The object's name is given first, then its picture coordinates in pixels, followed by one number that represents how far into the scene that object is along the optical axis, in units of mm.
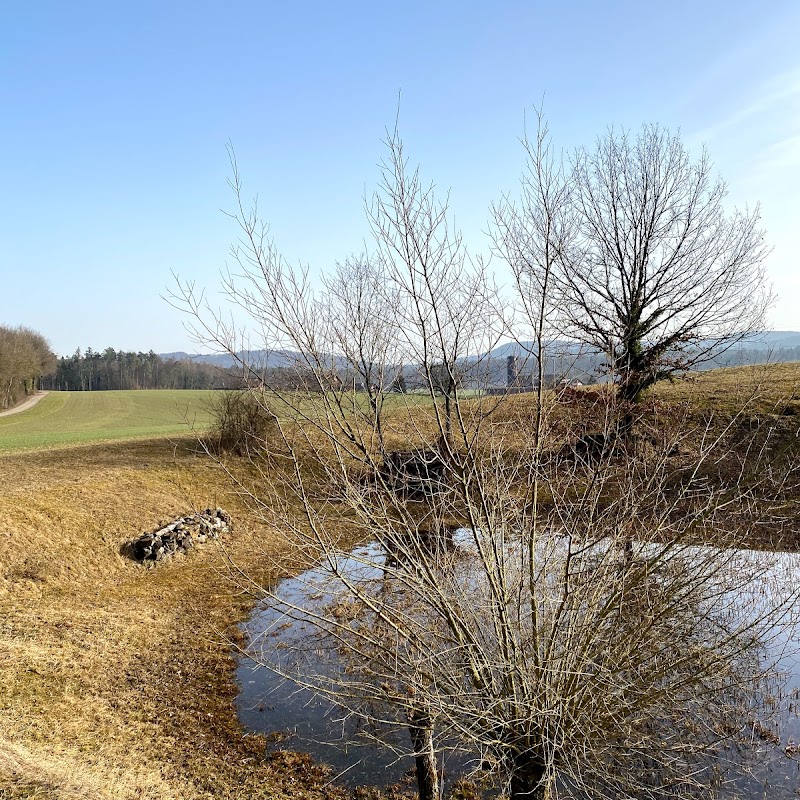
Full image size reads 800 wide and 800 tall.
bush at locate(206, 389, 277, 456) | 16688
